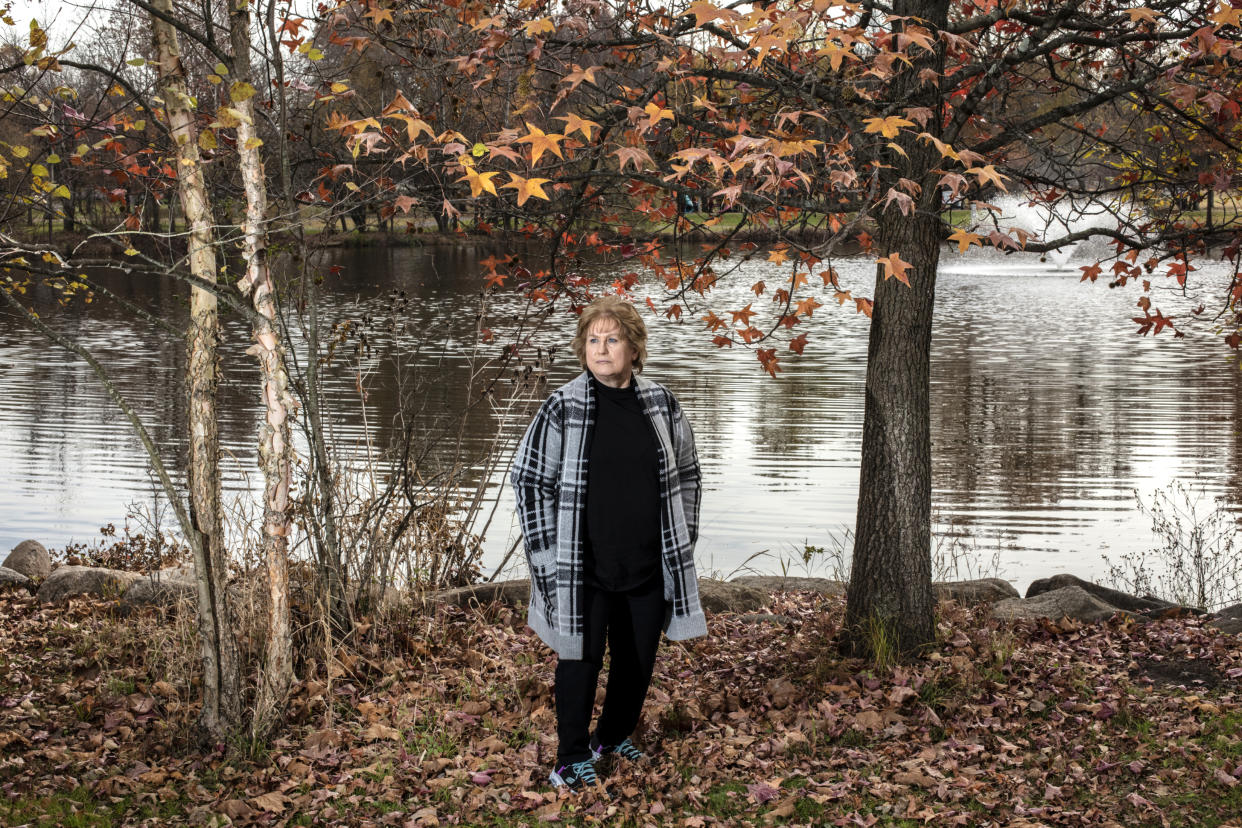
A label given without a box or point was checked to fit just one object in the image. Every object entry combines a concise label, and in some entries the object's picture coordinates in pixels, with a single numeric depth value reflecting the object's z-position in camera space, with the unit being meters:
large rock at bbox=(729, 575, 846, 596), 8.61
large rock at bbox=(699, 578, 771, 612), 7.70
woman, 4.48
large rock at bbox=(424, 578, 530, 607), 7.46
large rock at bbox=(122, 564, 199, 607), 6.84
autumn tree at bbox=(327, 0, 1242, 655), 4.62
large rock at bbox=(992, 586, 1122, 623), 7.34
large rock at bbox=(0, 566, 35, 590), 8.68
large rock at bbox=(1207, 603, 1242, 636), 6.89
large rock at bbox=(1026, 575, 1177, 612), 7.98
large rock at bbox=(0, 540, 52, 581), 9.22
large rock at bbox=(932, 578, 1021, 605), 7.96
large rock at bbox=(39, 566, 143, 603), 8.15
